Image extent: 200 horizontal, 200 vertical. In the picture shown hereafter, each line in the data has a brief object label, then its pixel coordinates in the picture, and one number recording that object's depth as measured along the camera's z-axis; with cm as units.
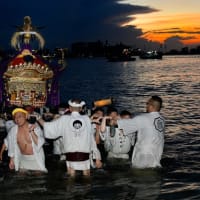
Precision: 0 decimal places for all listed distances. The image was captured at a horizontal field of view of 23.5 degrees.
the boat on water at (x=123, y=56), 19700
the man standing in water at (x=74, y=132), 977
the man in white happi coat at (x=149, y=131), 1069
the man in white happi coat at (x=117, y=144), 1250
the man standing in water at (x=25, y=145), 1003
